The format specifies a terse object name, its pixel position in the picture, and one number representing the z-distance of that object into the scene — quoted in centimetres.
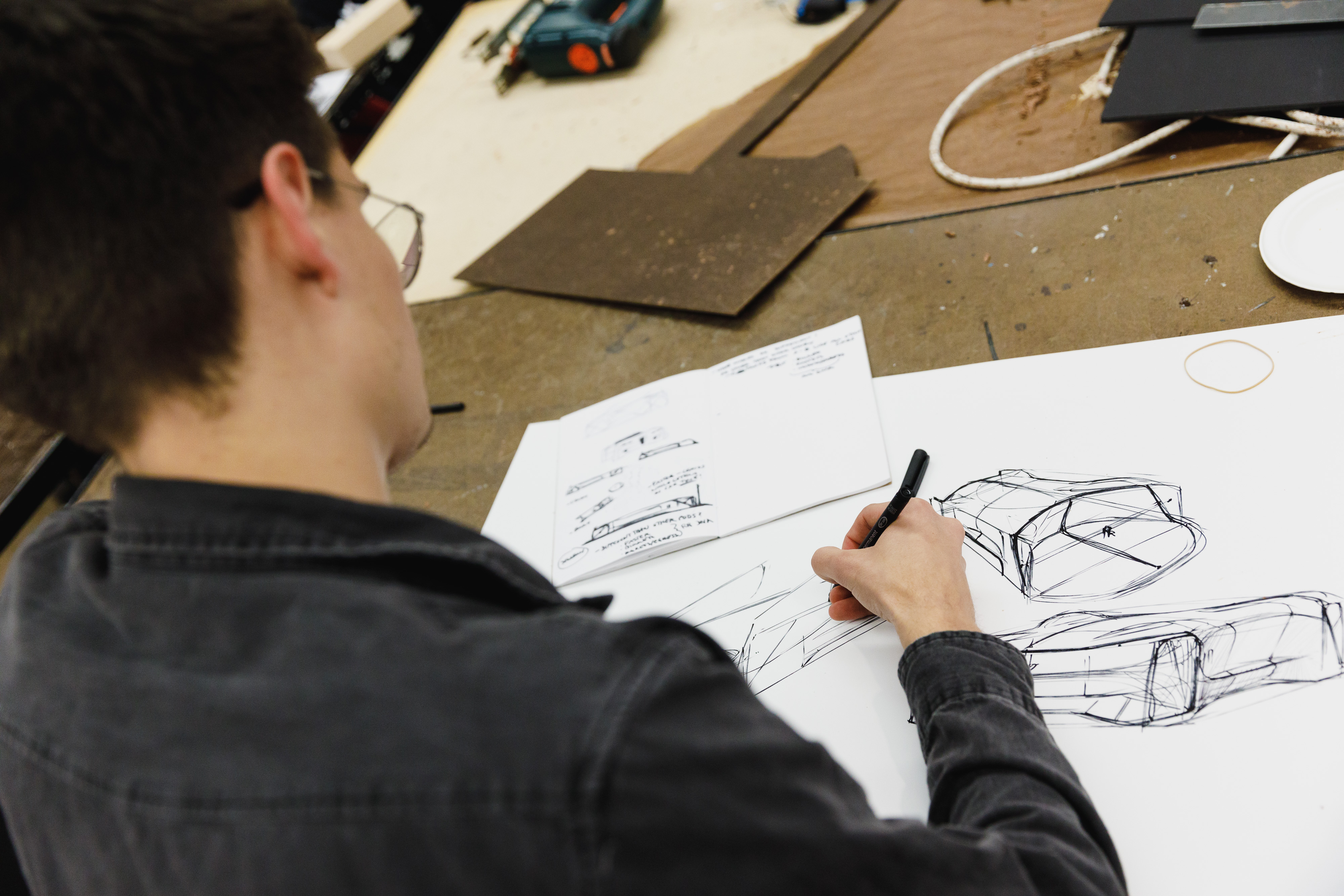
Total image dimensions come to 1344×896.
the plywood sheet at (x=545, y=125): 156
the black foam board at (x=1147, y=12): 113
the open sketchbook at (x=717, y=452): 88
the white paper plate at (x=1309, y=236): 83
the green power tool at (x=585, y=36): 173
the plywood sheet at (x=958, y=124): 108
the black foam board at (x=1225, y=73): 98
